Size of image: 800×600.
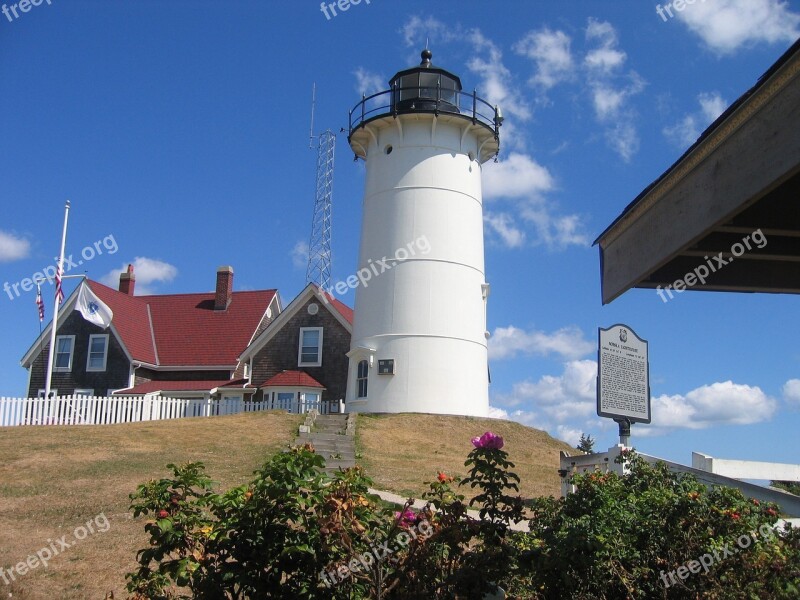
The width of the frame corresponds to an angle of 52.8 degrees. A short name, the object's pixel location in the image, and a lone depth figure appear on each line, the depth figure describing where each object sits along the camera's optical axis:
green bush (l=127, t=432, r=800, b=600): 5.60
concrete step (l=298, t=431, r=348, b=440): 21.63
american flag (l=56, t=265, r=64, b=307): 29.61
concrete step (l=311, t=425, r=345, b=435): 23.36
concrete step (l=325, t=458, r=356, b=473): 17.56
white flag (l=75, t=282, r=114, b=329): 33.78
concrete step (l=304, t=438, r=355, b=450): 20.55
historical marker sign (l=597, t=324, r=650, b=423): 12.79
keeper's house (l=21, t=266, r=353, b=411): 32.44
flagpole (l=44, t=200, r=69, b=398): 29.61
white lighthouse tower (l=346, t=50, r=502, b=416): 27.80
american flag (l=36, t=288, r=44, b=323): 30.72
